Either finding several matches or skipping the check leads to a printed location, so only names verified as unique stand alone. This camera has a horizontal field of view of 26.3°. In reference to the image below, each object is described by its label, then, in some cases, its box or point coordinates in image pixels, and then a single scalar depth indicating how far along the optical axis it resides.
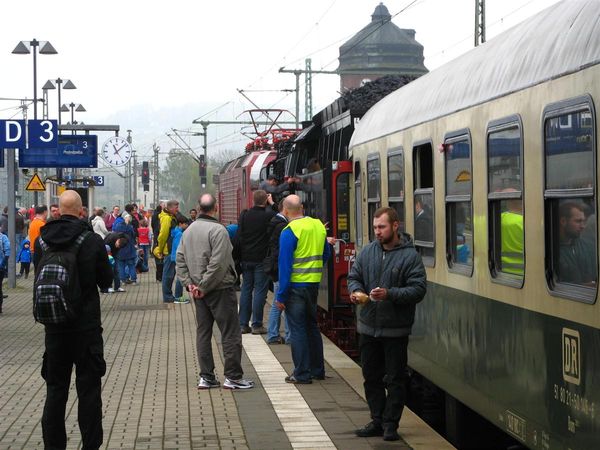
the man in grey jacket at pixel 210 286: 11.62
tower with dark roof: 115.94
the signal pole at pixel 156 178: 91.03
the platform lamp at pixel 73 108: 59.73
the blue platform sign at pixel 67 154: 27.38
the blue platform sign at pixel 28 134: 25.62
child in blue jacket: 30.67
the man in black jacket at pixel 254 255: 16.34
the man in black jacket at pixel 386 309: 8.61
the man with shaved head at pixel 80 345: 8.38
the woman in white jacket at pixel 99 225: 26.36
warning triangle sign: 33.05
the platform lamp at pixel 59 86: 44.83
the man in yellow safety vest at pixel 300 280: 11.84
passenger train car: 6.04
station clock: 36.91
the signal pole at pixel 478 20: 26.33
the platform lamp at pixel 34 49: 35.81
